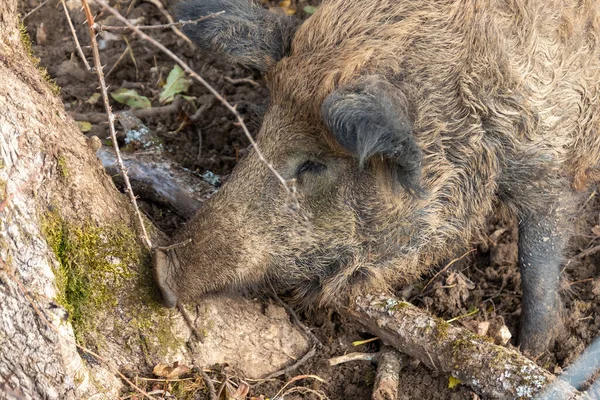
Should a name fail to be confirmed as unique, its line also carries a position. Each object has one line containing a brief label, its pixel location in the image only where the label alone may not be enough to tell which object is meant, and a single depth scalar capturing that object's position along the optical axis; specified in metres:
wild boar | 2.90
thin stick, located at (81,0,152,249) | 2.55
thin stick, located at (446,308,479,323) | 3.52
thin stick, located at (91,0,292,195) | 2.13
